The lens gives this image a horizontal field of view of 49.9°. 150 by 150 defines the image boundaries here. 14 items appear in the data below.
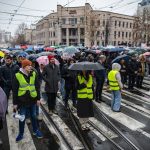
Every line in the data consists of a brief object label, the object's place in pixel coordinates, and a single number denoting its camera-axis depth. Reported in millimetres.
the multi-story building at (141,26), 27811
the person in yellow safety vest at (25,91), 3712
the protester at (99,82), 6308
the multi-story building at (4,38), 93688
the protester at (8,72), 5262
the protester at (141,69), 8047
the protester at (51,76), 5058
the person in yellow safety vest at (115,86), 5311
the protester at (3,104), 3231
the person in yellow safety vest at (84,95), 4272
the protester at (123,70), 7715
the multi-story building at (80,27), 46040
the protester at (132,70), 7891
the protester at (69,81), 5462
